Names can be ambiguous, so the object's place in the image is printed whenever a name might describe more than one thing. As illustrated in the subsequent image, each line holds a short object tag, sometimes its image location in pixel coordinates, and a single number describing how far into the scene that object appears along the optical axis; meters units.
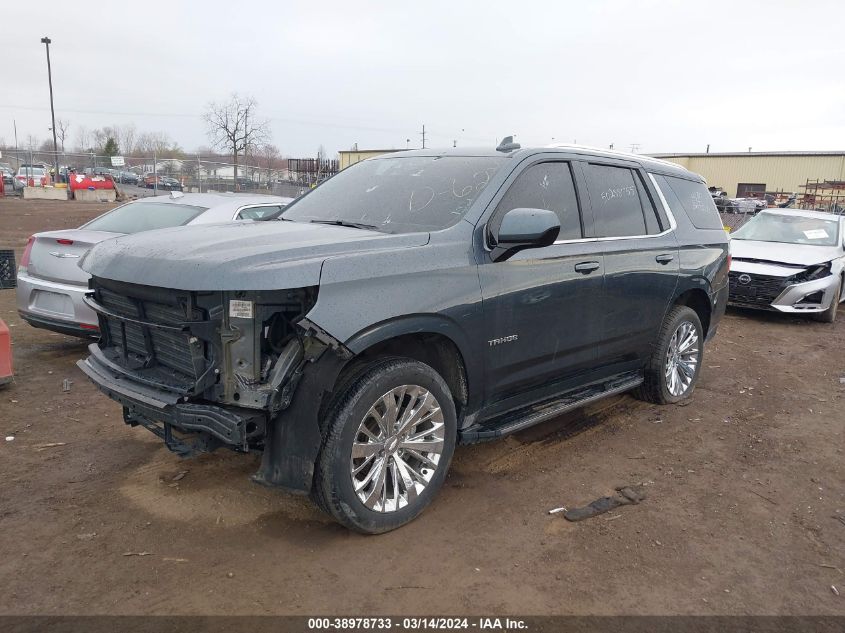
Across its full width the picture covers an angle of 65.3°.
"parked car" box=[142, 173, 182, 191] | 34.84
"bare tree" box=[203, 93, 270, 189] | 47.74
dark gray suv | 3.00
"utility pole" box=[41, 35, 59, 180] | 33.47
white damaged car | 9.52
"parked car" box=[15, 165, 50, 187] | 34.27
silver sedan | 5.86
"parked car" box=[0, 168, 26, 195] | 34.53
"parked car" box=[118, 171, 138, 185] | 40.97
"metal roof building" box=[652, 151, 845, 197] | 50.44
